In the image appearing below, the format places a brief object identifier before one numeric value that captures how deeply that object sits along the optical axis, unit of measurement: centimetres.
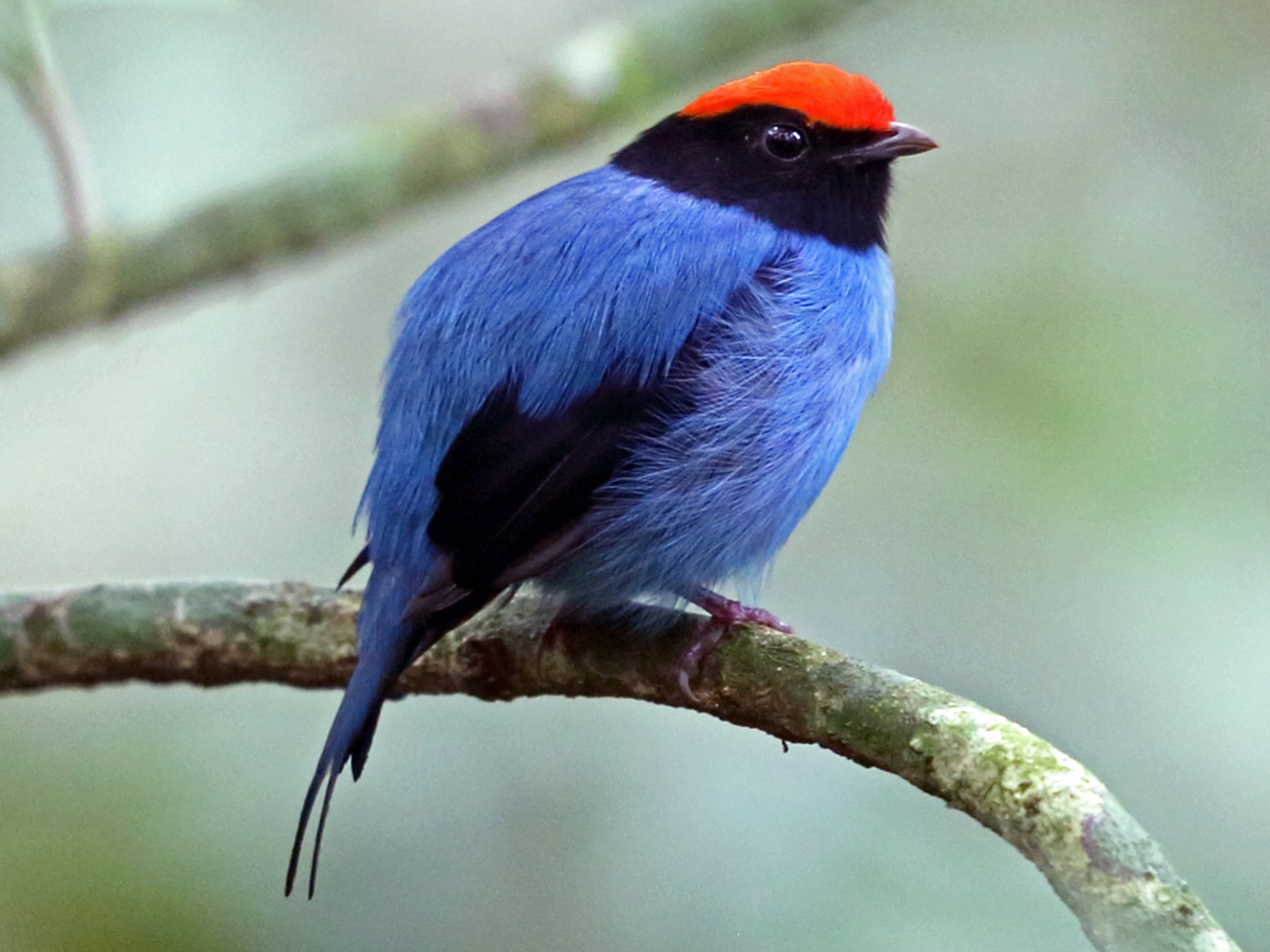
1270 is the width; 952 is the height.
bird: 566
